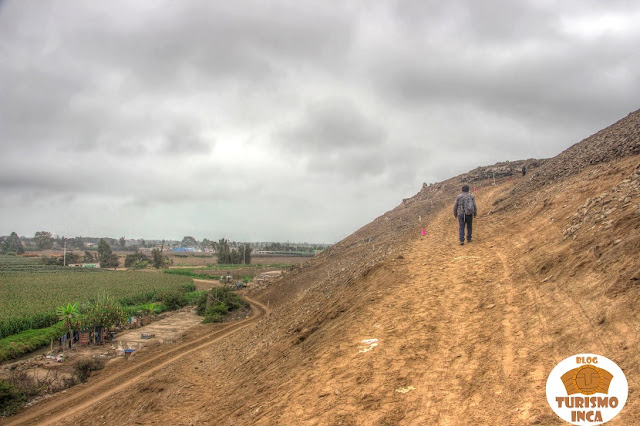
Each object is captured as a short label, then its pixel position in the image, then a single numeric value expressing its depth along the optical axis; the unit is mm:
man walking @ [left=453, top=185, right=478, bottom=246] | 12992
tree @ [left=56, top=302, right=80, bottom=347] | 23297
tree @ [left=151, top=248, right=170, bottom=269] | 97188
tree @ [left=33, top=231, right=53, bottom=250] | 183625
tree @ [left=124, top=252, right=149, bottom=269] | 99950
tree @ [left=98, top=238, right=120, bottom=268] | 102438
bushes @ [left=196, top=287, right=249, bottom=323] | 29875
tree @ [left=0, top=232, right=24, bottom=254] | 152175
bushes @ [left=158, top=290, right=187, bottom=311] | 38841
